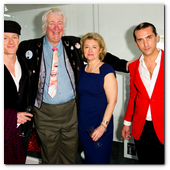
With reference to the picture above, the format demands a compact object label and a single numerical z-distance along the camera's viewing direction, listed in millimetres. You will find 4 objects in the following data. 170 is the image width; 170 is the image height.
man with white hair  1908
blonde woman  1745
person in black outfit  1533
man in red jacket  1437
